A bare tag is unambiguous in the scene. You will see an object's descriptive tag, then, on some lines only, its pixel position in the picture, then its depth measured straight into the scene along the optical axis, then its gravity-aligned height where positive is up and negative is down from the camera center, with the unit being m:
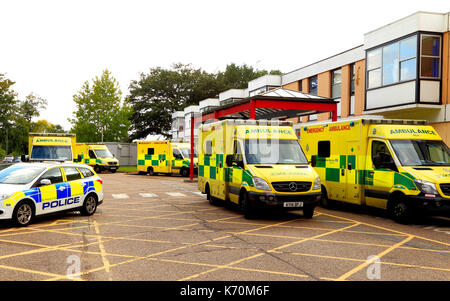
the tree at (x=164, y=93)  67.50 +9.42
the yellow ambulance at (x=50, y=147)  23.06 +0.27
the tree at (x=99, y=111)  47.50 +4.55
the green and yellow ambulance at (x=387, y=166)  10.24 -0.23
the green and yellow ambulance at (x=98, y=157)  37.28 -0.32
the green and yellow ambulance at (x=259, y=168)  10.61 -0.33
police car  9.61 -0.90
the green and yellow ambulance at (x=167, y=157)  31.81 -0.23
